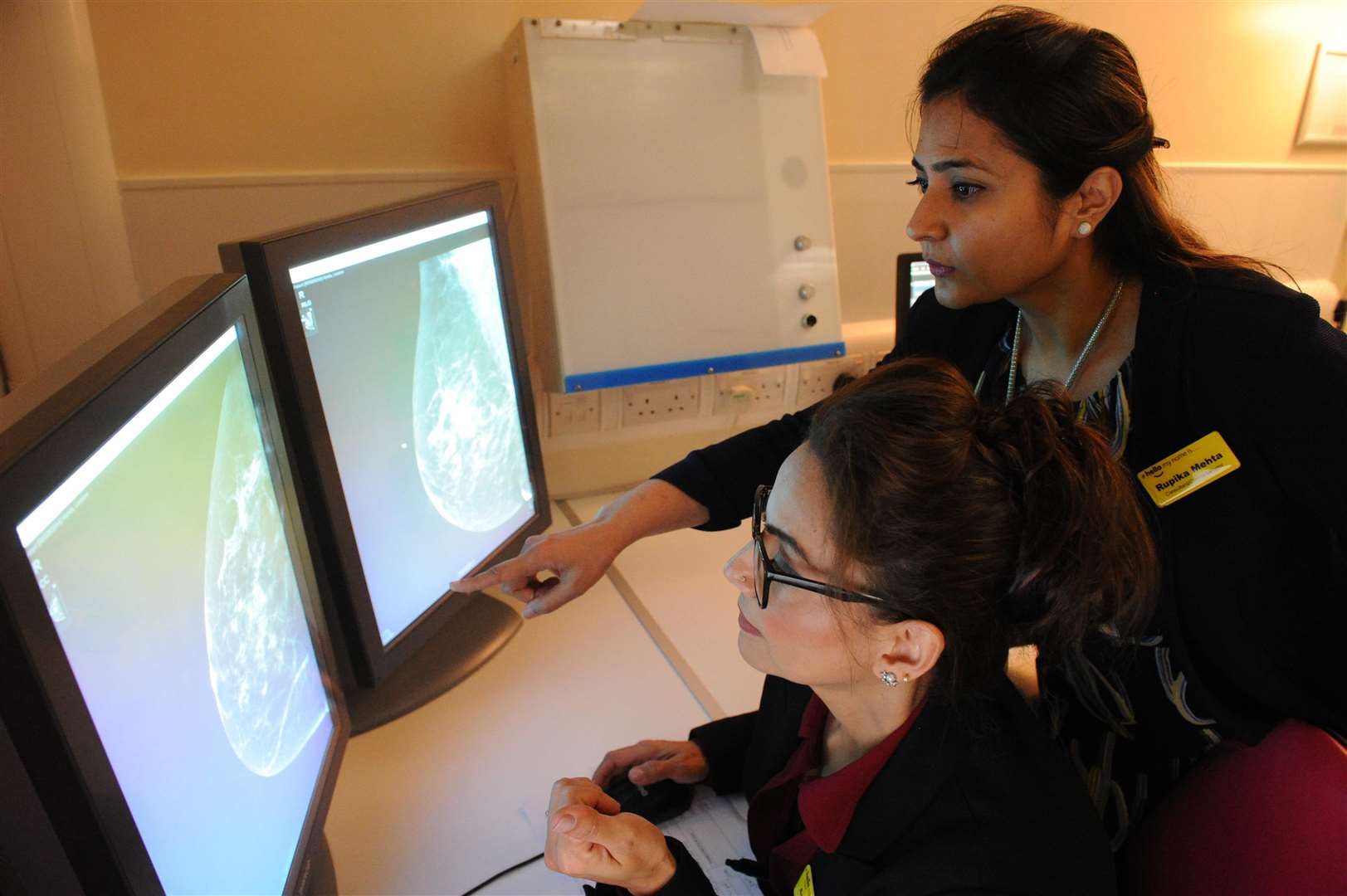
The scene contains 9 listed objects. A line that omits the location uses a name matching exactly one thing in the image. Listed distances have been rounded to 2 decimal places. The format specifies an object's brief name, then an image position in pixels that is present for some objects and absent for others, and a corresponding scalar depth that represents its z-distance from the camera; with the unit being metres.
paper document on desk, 0.84
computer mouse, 0.90
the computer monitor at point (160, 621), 0.39
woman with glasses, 0.68
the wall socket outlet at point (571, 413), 1.55
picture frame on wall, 2.17
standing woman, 0.82
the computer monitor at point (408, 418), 0.82
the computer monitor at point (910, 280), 1.66
